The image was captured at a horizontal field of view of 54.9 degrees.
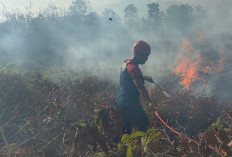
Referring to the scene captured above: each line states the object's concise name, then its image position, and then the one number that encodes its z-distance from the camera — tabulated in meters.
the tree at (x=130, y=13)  41.03
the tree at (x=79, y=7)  31.58
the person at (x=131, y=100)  3.77
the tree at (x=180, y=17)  33.82
